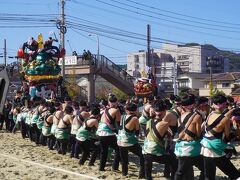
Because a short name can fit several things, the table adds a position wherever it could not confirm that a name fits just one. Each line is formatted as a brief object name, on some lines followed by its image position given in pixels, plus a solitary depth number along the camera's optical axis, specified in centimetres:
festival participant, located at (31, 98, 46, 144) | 1644
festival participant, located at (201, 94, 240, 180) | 730
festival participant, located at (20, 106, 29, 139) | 1841
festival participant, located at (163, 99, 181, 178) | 857
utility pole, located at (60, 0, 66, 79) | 3162
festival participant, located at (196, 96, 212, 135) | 949
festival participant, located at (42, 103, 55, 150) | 1471
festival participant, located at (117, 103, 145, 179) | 965
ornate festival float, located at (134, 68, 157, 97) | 2016
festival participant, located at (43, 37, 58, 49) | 2358
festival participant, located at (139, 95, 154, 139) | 1429
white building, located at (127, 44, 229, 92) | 9144
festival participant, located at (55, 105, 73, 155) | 1324
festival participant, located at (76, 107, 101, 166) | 1145
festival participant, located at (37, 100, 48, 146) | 1586
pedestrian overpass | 3466
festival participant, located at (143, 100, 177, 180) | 850
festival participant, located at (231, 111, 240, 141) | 1184
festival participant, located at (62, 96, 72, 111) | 1495
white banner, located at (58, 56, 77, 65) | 3581
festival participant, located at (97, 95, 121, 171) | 1051
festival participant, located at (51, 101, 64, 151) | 1373
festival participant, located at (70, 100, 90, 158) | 1227
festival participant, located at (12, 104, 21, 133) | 2108
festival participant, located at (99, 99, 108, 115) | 1280
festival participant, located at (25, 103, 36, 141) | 1734
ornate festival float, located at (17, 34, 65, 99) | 2303
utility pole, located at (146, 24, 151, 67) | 3497
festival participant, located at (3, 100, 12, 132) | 2275
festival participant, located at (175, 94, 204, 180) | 761
